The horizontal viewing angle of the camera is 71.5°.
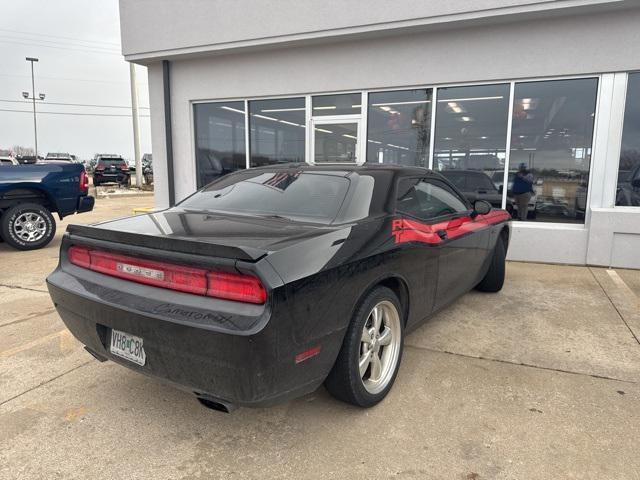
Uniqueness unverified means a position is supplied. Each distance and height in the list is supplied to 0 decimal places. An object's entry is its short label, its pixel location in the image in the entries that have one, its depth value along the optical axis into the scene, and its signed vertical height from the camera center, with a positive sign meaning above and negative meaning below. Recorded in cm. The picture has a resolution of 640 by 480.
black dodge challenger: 202 -60
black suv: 2466 -9
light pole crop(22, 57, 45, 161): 5869 +944
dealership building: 652 +137
